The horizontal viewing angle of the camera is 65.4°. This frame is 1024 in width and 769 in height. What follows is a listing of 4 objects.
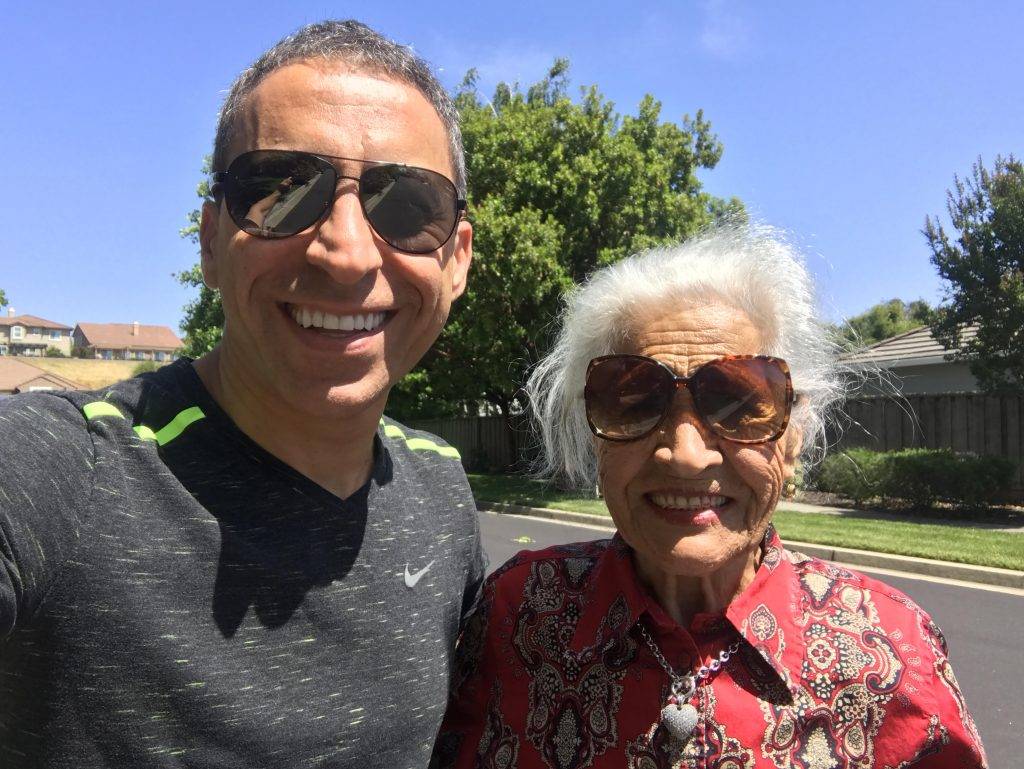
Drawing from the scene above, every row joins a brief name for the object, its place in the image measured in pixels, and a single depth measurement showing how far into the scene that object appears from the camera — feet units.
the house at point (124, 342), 348.38
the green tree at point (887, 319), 147.43
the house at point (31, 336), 359.25
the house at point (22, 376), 160.35
